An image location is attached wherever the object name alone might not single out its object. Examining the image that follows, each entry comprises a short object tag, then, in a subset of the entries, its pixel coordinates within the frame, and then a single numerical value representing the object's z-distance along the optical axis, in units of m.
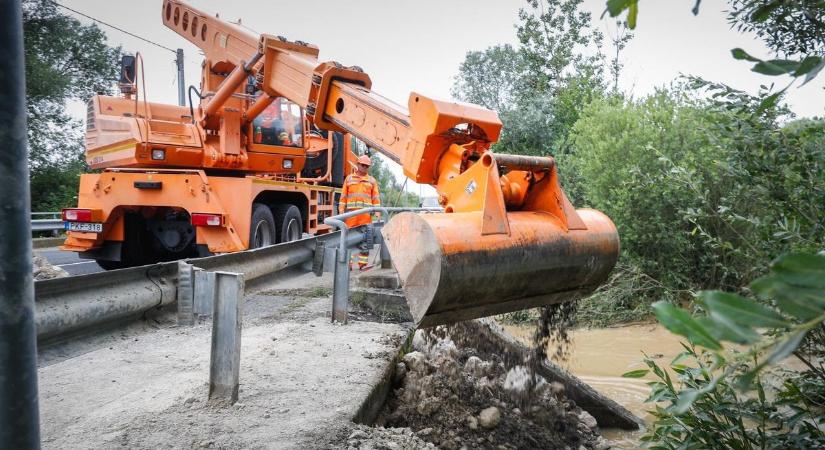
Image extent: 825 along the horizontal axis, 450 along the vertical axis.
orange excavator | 2.95
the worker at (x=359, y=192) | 10.16
